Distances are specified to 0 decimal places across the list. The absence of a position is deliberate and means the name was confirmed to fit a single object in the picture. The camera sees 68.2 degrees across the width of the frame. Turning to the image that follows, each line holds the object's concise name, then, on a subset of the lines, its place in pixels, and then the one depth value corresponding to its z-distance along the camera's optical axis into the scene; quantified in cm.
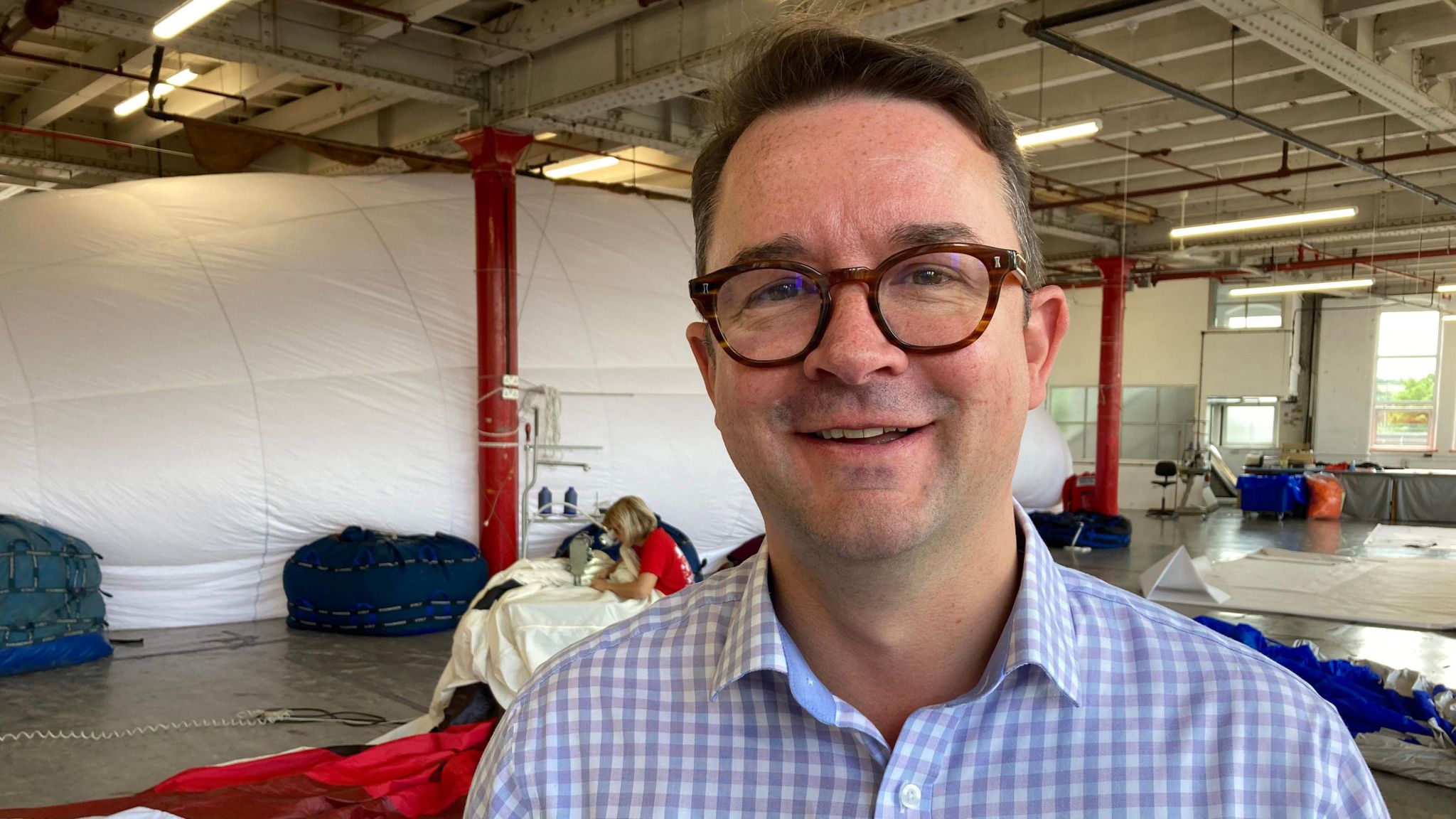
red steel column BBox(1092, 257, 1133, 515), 1731
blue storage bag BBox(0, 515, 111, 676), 713
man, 100
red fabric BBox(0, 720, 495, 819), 427
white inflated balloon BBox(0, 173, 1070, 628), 842
